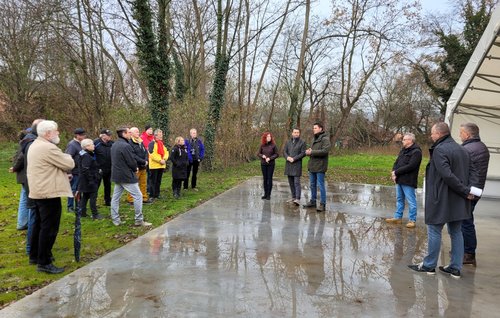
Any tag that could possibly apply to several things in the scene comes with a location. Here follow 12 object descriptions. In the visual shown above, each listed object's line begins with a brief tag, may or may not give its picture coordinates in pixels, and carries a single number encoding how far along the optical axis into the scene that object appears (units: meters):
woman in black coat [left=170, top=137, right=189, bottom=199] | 9.62
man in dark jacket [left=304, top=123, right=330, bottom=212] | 8.22
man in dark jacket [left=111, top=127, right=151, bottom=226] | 6.68
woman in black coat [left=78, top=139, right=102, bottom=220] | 7.13
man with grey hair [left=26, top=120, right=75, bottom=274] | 4.51
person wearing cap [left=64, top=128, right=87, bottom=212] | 7.42
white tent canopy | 6.55
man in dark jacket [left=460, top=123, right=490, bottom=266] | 5.04
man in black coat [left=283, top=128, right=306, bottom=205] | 8.80
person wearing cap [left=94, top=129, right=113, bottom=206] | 8.26
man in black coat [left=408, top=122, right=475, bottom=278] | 4.54
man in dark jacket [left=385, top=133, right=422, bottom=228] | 7.11
